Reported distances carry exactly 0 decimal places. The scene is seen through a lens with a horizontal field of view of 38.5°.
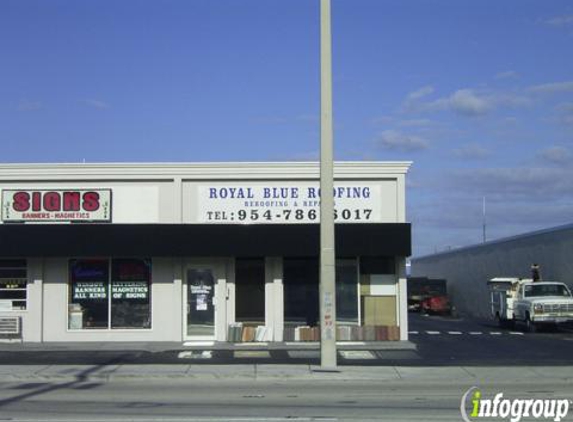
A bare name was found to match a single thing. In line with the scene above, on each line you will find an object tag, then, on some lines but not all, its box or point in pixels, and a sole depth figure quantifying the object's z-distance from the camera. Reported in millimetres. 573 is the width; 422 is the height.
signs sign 25062
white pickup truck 34188
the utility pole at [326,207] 19094
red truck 56719
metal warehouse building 42053
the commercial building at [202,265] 25078
